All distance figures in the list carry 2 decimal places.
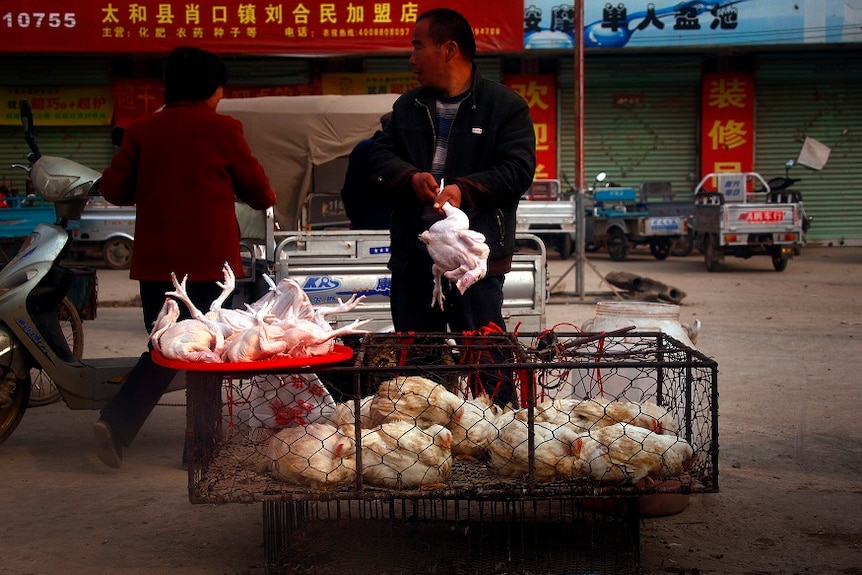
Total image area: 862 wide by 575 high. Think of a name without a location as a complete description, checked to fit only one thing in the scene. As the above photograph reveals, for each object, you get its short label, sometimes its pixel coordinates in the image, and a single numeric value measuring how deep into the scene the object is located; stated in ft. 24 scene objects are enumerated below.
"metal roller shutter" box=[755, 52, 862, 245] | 61.26
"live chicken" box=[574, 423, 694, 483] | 9.29
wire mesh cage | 9.00
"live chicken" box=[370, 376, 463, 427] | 10.03
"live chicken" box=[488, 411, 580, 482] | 9.40
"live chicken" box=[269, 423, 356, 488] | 9.00
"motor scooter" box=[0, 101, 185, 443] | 14.90
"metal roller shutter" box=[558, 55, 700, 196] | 61.46
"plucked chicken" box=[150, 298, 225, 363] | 8.73
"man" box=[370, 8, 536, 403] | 12.04
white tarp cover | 31.40
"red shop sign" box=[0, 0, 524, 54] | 56.59
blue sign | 56.85
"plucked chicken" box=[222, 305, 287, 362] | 8.71
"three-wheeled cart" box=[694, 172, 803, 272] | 45.91
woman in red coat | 13.12
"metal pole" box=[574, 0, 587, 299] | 36.22
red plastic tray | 8.52
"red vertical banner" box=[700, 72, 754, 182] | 61.41
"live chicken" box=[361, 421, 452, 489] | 9.13
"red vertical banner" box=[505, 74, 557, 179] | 61.46
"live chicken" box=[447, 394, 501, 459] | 10.01
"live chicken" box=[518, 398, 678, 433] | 10.22
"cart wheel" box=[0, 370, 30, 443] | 14.93
